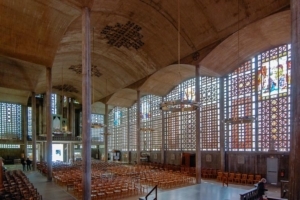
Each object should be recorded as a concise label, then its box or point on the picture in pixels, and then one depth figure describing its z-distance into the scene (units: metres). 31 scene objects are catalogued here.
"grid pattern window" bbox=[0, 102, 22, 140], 28.41
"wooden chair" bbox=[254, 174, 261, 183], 15.99
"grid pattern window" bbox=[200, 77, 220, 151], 19.94
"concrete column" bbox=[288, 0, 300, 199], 4.82
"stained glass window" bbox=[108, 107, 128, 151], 33.91
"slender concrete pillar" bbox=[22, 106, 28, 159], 29.80
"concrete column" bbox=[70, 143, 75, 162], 36.00
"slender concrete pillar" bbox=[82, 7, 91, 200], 10.54
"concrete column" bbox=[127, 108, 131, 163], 32.36
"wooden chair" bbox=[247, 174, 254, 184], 16.19
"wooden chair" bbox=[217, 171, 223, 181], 17.68
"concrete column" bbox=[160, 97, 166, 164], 26.06
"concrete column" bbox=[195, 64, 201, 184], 16.73
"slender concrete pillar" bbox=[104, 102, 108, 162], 30.06
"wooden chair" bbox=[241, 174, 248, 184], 16.35
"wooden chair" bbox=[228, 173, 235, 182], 17.05
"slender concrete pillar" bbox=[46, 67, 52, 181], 17.77
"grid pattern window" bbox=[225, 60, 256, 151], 17.48
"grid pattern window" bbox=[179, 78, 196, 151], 22.50
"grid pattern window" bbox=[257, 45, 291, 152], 15.50
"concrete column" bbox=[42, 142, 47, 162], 32.62
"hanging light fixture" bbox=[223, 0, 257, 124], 11.04
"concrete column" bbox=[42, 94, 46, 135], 32.72
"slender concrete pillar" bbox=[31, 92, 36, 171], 24.80
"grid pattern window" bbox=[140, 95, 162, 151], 27.25
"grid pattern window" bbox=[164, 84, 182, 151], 24.25
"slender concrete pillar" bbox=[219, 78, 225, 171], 18.88
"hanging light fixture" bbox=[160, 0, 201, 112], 8.97
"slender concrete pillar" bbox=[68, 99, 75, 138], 36.38
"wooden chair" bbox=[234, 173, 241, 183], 16.77
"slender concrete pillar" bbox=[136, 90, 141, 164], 24.88
